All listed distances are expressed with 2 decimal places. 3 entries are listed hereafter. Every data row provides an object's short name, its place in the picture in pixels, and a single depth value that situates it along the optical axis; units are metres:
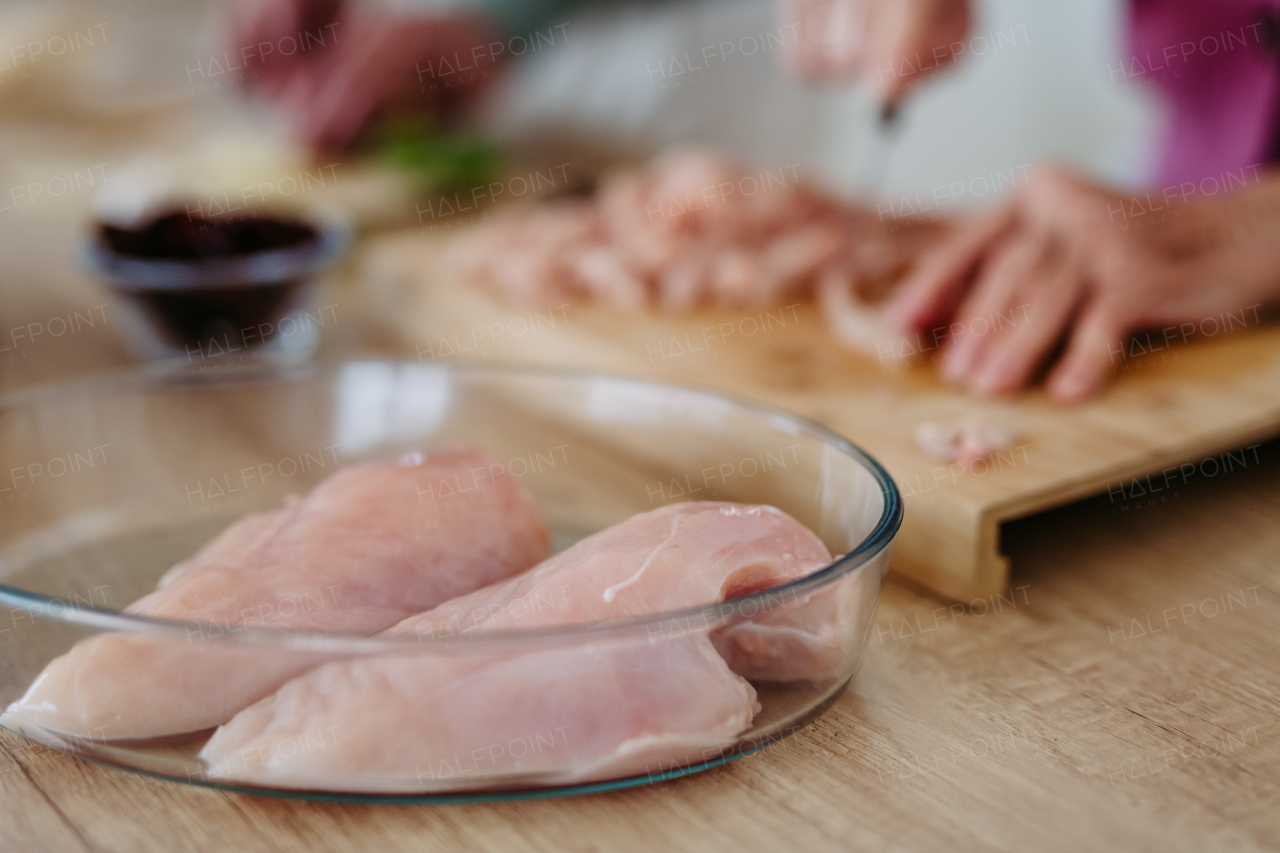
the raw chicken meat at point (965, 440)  1.17
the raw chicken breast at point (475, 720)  0.74
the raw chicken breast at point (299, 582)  0.78
